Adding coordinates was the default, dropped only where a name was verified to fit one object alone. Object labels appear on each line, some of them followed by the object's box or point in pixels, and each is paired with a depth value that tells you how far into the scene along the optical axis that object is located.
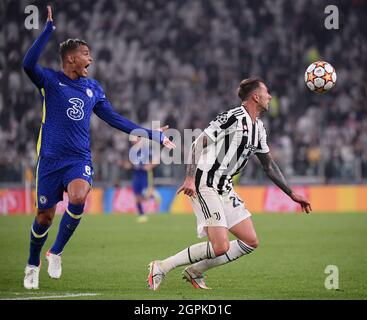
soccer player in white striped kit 19.06
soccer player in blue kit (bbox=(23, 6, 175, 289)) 19.59
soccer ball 23.03
